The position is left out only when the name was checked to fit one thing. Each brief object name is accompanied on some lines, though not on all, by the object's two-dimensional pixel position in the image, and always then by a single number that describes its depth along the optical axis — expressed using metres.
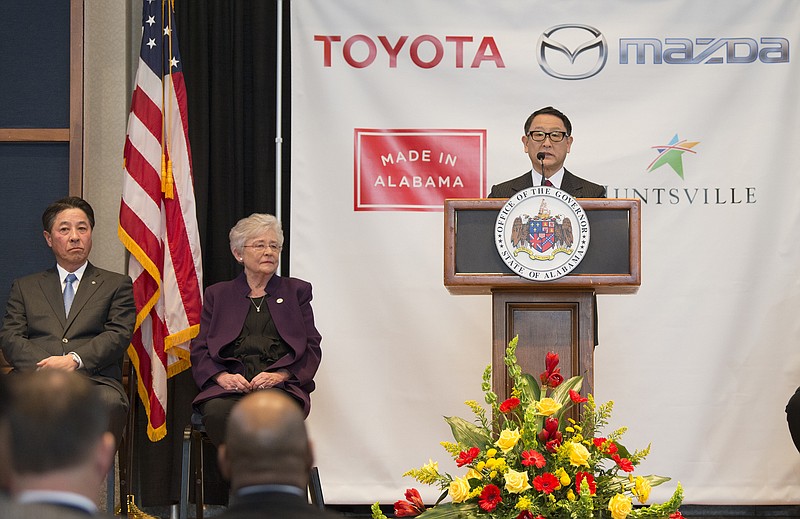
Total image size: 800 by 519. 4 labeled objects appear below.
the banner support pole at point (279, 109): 10.16
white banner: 10.23
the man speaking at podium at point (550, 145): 9.12
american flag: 9.77
